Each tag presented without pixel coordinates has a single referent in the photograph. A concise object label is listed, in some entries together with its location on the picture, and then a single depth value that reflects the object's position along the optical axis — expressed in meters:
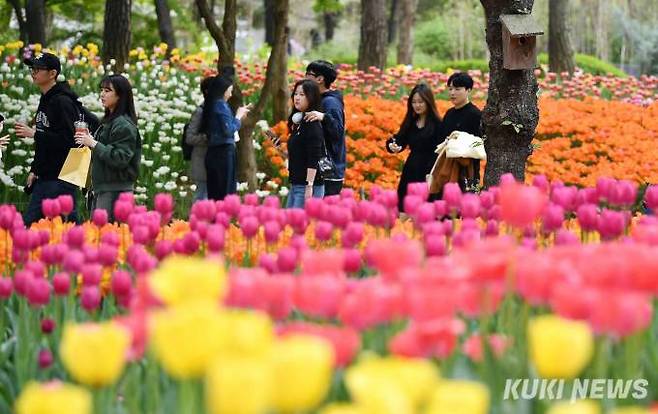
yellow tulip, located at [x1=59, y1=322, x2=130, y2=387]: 3.46
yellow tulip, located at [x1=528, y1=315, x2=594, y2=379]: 3.43
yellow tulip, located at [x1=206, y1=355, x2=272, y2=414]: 2.85
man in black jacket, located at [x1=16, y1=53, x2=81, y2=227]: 14.78
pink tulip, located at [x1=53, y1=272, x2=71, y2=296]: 6.64
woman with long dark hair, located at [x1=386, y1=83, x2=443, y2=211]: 15.95
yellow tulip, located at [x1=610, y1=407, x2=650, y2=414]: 2.98
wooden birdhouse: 14.29
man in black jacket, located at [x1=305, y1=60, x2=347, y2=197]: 16.09
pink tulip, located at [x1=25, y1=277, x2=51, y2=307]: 6.40
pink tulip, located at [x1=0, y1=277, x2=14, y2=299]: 6.80
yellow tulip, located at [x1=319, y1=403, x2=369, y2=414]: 3.00
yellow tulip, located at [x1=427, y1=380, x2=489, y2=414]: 3.07
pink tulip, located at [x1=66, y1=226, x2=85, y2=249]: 7.46
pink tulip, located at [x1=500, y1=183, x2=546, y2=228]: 5.34
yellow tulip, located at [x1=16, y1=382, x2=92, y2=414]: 3.17
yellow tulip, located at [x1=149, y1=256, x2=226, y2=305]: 3.43
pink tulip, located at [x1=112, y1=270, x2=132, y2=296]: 6.23
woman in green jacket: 13.96
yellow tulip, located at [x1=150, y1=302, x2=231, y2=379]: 3.07
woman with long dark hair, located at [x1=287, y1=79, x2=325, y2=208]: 15.60
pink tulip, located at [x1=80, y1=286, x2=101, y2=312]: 6.38
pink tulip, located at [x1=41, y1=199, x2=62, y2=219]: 9.42
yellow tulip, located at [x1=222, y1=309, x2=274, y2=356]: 3.20
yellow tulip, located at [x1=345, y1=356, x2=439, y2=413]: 2.97
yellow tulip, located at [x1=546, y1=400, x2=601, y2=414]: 3.02
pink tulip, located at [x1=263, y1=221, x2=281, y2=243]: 8.12
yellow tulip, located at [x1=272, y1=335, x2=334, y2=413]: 2.97
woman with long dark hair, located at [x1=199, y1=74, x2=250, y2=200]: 16.23
